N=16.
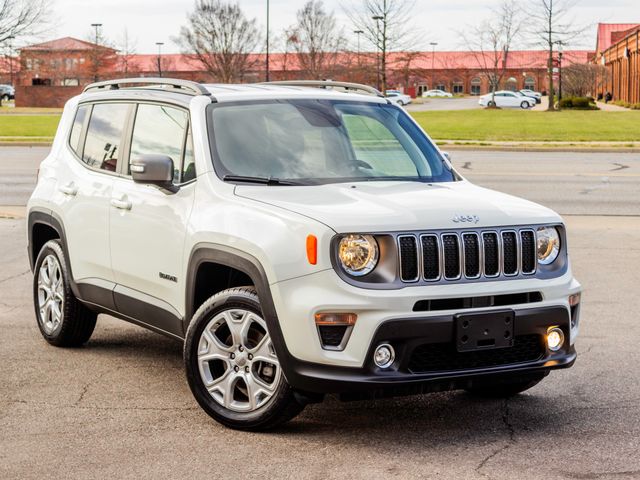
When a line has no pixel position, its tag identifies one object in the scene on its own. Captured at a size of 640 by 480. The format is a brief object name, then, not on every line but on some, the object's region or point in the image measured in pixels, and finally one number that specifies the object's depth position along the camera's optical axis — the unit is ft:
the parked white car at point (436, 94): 414.21
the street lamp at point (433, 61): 459.48
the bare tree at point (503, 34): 250.29
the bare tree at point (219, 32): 301.43
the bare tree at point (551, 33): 222.69
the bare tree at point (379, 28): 200.95
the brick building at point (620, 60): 285.64
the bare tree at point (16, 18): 181.06
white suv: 16.42
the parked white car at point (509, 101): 282.77
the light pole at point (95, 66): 314.20
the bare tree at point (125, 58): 341.82
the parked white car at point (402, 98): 286.27
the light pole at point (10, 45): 179.58
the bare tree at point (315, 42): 315.58
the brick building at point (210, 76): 310.45
